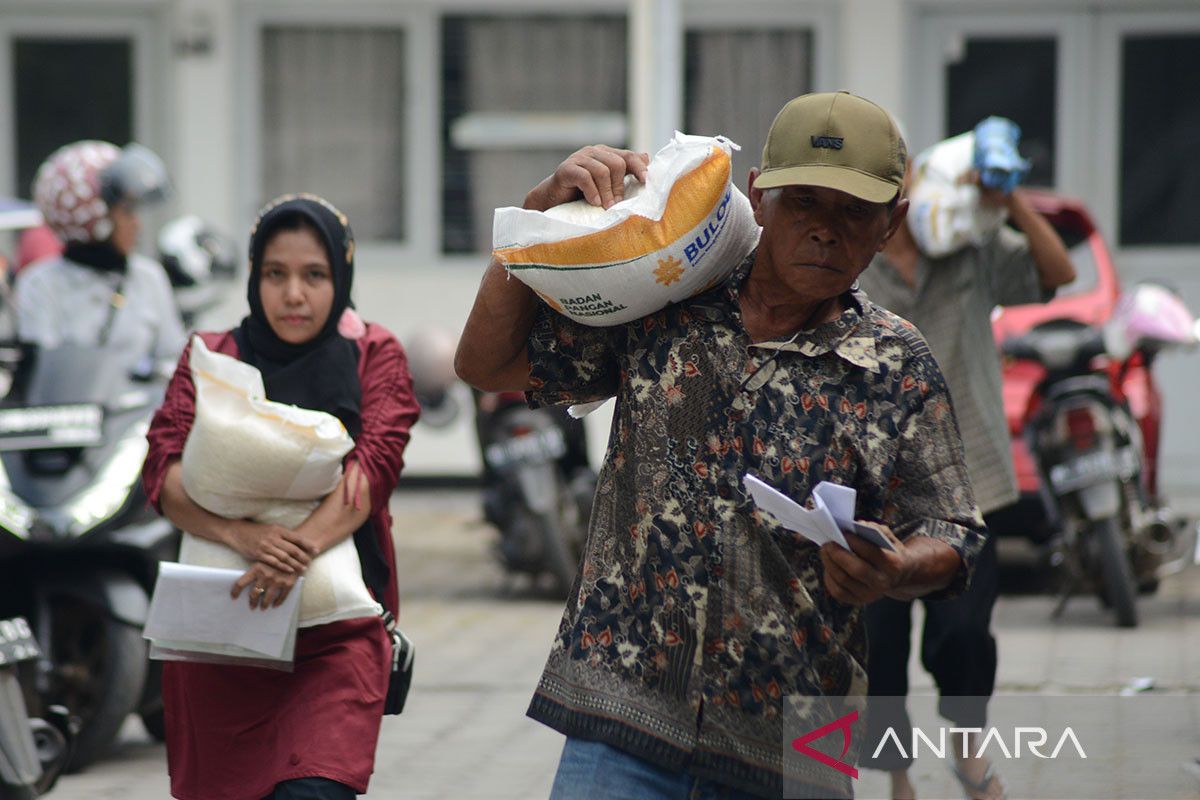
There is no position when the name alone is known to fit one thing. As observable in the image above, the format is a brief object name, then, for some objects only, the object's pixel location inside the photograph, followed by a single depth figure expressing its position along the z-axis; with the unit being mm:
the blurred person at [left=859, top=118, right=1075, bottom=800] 10484
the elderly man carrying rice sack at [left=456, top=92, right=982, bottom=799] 6051
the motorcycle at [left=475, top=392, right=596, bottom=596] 17914
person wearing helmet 13523
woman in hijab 7758
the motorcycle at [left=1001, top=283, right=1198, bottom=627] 16234
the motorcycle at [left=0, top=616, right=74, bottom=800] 9141
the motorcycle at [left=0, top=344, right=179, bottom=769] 11898
